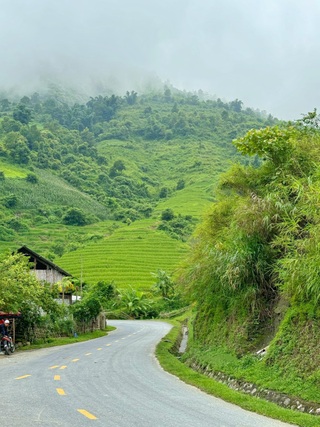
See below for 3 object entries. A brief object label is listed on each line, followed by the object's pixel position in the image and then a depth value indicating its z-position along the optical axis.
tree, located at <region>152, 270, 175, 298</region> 70.94
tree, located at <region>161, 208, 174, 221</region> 106.88
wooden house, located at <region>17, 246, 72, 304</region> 43.22
